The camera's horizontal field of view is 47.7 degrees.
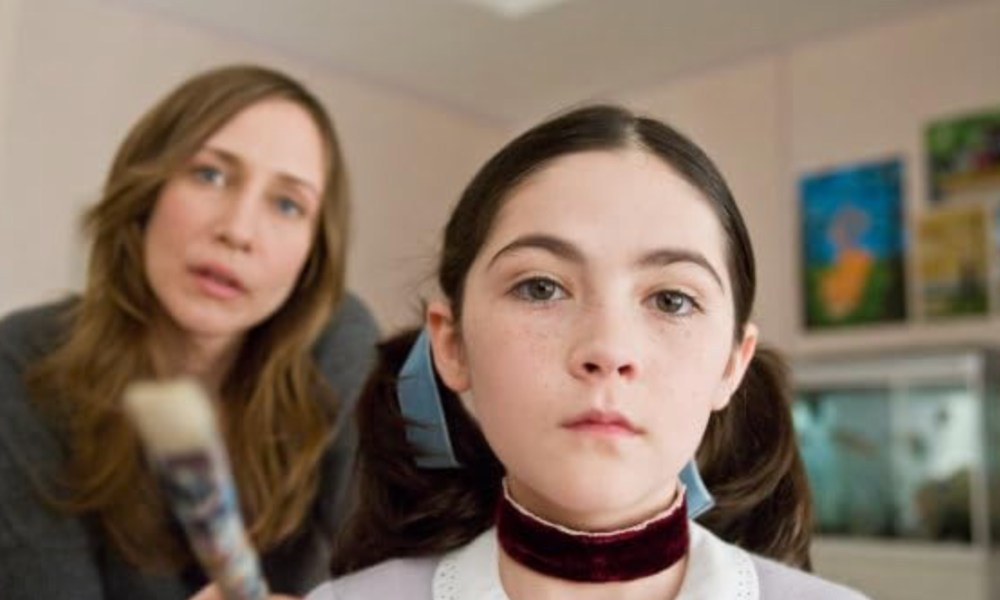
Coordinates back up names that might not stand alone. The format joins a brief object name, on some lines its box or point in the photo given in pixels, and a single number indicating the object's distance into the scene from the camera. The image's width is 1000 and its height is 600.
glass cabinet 2.63
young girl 0.66
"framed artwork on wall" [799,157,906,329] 3.03
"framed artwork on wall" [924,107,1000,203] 2.86
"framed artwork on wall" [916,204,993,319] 2.85
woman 1.17
